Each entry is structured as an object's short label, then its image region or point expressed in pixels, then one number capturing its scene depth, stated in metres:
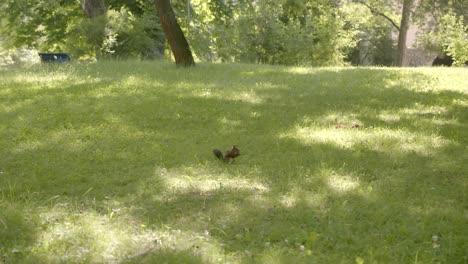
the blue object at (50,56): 22.52
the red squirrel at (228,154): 6.70
